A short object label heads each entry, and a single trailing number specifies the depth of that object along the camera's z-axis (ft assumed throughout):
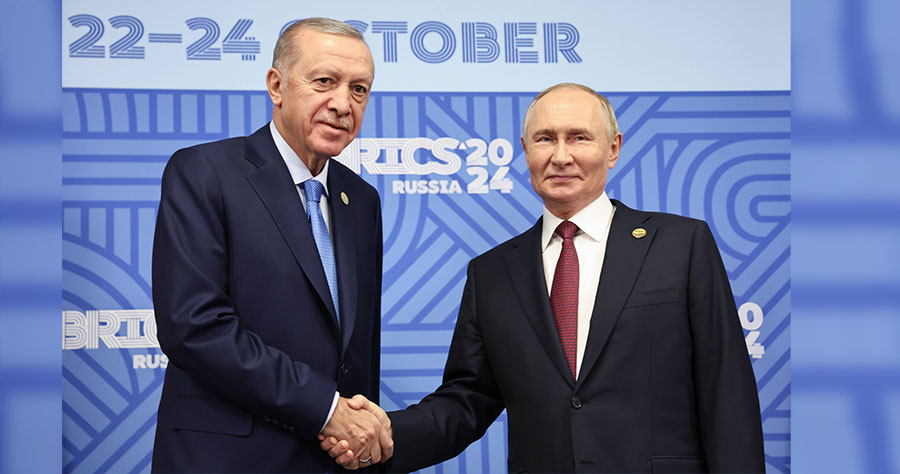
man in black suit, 6.91
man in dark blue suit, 6.52
